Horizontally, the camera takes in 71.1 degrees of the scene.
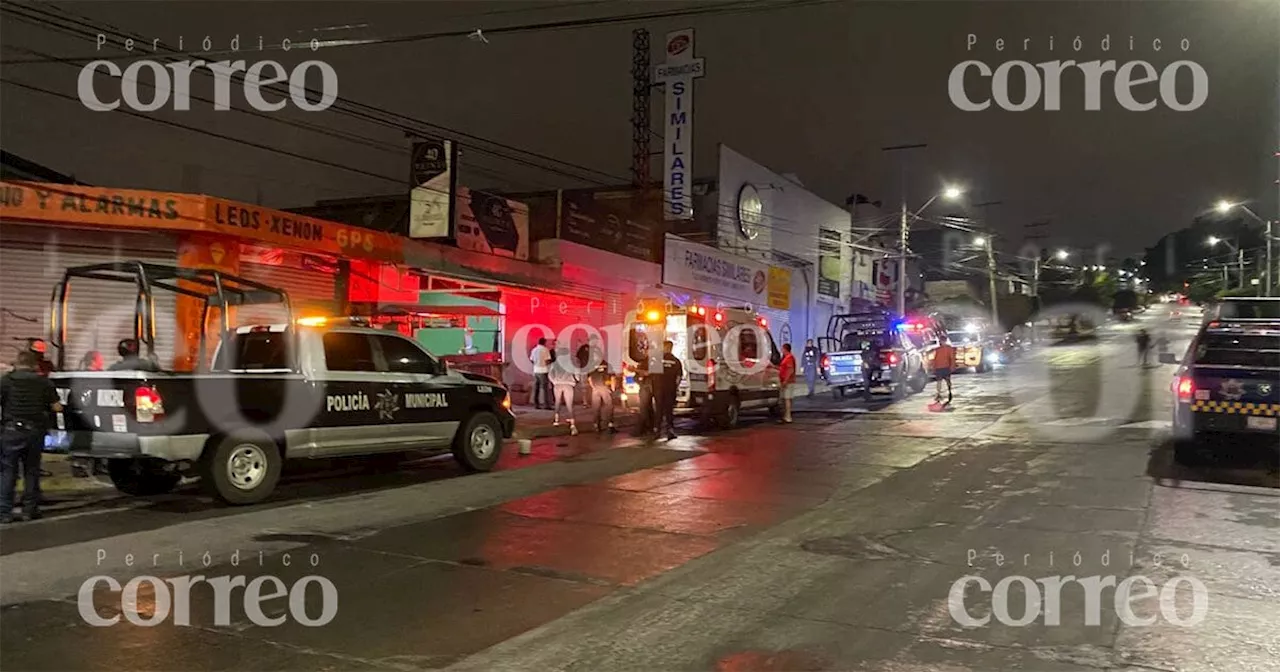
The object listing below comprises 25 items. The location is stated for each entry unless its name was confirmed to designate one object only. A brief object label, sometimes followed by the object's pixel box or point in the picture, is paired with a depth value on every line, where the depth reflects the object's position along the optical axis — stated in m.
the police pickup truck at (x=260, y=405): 8.93
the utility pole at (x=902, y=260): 33.03
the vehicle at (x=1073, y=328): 56.88
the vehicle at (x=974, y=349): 32.41
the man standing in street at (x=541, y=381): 19.33
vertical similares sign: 27.88
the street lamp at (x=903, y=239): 32.81
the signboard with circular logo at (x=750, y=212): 31.67
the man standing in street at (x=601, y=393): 16.92
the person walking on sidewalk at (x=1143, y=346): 30.78
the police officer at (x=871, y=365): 23.39
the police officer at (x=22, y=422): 8.64
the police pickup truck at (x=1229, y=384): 10.95
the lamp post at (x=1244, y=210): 29.33
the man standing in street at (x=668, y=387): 15.73
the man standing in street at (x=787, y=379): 19.11
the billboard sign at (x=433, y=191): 18.59
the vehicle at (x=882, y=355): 23.52
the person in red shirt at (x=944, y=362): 21.52
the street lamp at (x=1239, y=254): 54.16
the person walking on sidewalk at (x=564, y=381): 17.11
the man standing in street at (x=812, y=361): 26.39
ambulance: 17.06
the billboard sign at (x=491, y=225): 19.70
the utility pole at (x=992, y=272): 51.34
